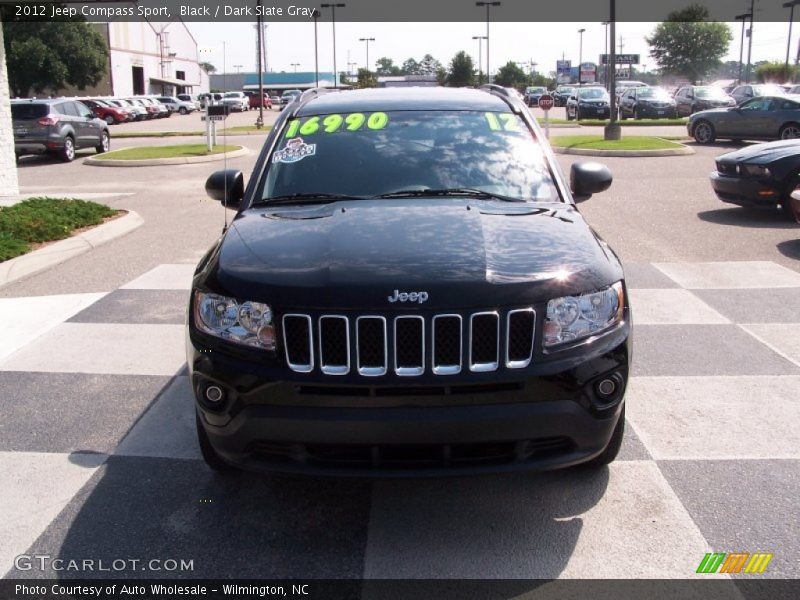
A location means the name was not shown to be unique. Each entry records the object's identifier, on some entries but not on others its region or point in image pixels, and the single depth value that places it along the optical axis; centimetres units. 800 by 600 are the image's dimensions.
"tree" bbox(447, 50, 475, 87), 6343
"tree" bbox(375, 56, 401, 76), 17625
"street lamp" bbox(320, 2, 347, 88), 6600
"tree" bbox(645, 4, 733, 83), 10000
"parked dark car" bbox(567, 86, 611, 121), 3669
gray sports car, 2225
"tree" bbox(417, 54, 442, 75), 11506
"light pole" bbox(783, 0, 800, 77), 6000
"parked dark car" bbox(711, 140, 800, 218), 1090
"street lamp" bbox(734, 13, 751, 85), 6781
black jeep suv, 312
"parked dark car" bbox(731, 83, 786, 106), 3325
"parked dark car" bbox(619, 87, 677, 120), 3497
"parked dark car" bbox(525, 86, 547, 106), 6084
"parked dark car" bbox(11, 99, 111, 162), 2209
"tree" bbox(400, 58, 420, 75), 13995
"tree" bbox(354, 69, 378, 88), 5512
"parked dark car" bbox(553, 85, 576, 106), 6254
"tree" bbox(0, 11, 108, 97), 5675
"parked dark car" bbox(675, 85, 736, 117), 3381
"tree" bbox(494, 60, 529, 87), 8949
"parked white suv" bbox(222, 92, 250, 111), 6481
